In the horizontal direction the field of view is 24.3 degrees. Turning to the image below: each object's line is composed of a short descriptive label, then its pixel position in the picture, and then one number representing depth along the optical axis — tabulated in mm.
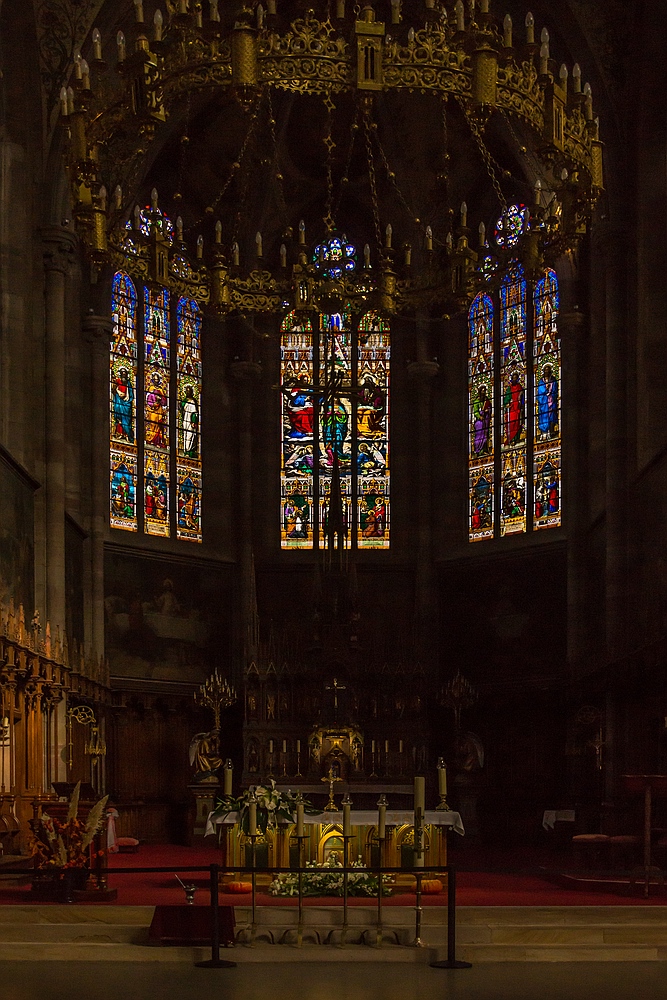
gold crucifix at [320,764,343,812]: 16531
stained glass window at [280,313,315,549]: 29547
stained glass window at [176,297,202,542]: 28844
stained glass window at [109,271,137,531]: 27688
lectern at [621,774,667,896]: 14352
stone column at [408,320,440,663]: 28375
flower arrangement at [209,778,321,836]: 15070
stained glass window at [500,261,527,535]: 28109
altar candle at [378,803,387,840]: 13109
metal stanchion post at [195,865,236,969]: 11359
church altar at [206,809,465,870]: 15742
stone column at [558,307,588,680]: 25781
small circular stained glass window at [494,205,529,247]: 28656
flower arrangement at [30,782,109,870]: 14789
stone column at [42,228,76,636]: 23250
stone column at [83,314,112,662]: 26203
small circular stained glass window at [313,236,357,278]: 30344
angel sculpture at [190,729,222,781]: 25328
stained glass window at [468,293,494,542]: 28672
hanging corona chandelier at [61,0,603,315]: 12023
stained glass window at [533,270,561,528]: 27422
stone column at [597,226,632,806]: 22688
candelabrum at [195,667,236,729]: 26120
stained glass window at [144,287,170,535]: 28312
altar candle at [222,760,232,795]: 15511
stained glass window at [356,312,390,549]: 29609
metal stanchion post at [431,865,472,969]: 11375
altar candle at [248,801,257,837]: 12688
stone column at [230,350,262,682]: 28875
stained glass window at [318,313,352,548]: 29578
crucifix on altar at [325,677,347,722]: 24578
